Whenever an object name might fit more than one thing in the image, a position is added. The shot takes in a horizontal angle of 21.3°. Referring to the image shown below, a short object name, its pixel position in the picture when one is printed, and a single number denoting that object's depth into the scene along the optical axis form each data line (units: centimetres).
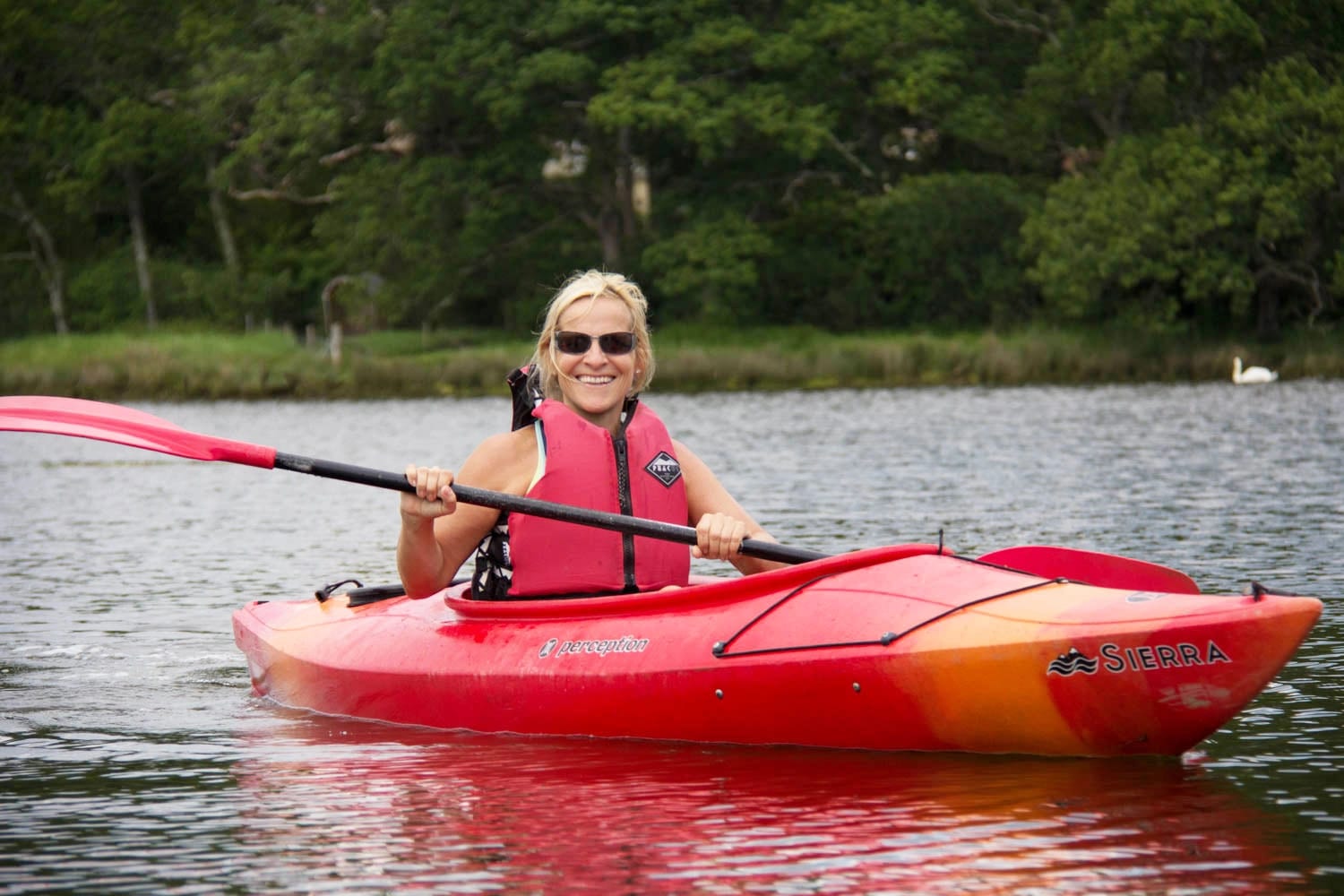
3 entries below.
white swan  5088
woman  1064
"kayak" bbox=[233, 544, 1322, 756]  936
